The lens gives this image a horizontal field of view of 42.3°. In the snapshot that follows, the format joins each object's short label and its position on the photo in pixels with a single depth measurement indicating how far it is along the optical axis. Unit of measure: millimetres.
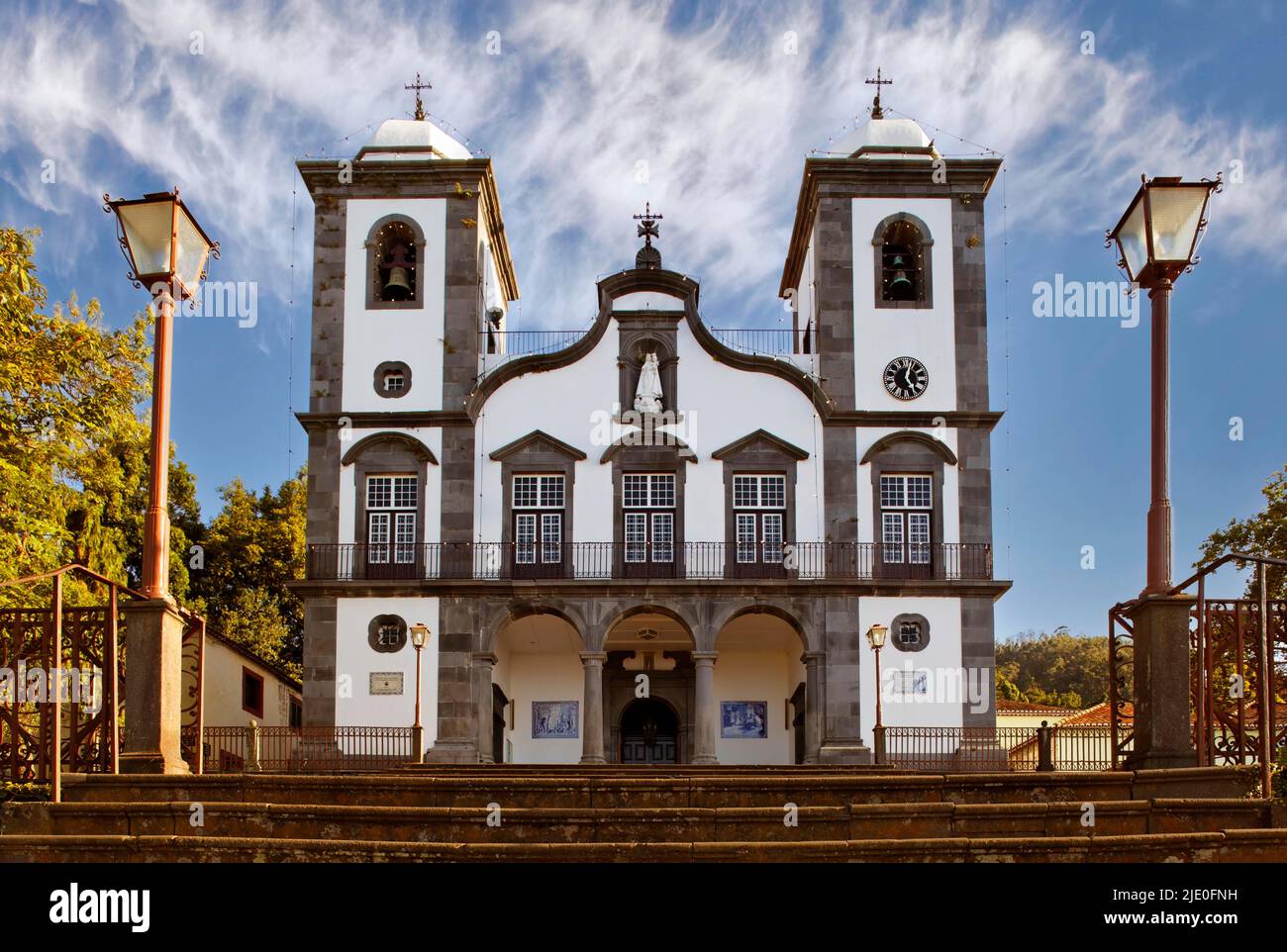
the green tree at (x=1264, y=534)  31234
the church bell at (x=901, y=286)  31312
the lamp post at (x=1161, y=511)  13070
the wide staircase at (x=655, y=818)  10625
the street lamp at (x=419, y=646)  25875
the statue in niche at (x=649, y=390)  30516
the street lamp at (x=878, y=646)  25719
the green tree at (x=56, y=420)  23047
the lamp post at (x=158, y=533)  13398
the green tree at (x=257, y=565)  45312
